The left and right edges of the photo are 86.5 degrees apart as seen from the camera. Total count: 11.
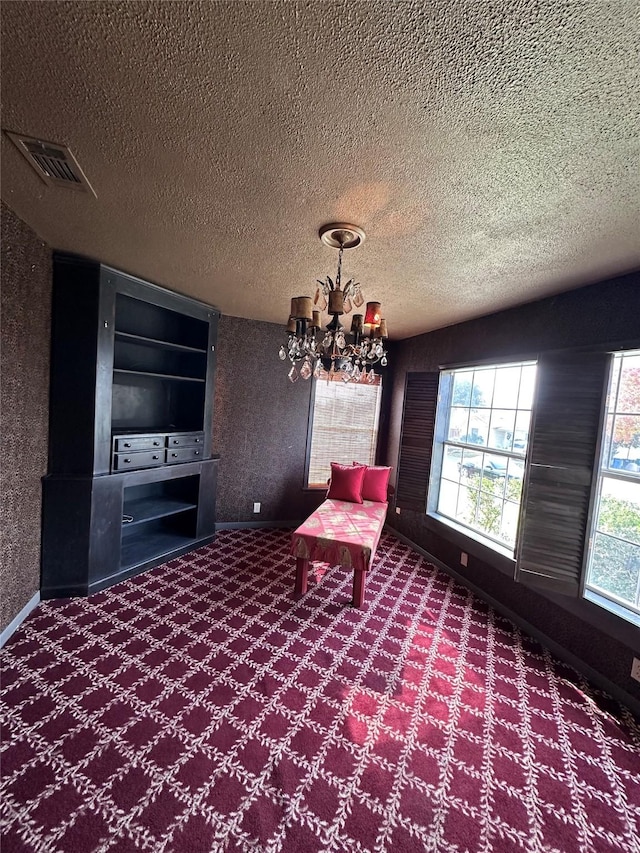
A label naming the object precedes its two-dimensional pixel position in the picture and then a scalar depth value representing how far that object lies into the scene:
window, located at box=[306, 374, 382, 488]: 4.54
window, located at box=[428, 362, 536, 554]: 2.97
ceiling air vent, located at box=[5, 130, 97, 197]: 1.32
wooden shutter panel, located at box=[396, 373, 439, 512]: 3.92
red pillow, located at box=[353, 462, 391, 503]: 4.08
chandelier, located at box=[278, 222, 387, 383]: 1.89
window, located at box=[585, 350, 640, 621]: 2.12
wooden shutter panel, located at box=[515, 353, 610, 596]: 2.31
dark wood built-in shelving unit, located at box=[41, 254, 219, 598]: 2.53
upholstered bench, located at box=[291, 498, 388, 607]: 2.67
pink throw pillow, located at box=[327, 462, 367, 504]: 3.93
